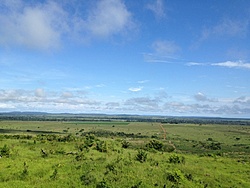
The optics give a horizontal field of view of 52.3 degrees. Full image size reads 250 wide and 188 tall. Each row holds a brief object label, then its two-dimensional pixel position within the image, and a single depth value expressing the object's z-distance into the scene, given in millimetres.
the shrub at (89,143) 42819
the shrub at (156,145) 52356
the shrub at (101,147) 39378
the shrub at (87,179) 21909
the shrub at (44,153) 32447
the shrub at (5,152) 30891
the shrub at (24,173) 22772
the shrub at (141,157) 29627
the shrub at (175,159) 30197
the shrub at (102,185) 20764
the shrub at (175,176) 22828
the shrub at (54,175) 22683
